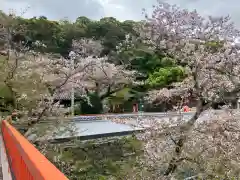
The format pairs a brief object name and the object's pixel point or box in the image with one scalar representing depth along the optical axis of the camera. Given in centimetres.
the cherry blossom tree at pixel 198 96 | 452
